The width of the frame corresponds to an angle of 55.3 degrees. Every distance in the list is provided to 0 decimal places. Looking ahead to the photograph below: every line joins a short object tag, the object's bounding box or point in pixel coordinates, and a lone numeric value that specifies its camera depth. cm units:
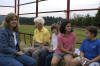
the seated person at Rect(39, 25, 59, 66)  191
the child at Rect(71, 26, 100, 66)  152
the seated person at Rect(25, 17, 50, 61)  204
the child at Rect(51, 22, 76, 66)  176
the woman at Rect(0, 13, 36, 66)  159
